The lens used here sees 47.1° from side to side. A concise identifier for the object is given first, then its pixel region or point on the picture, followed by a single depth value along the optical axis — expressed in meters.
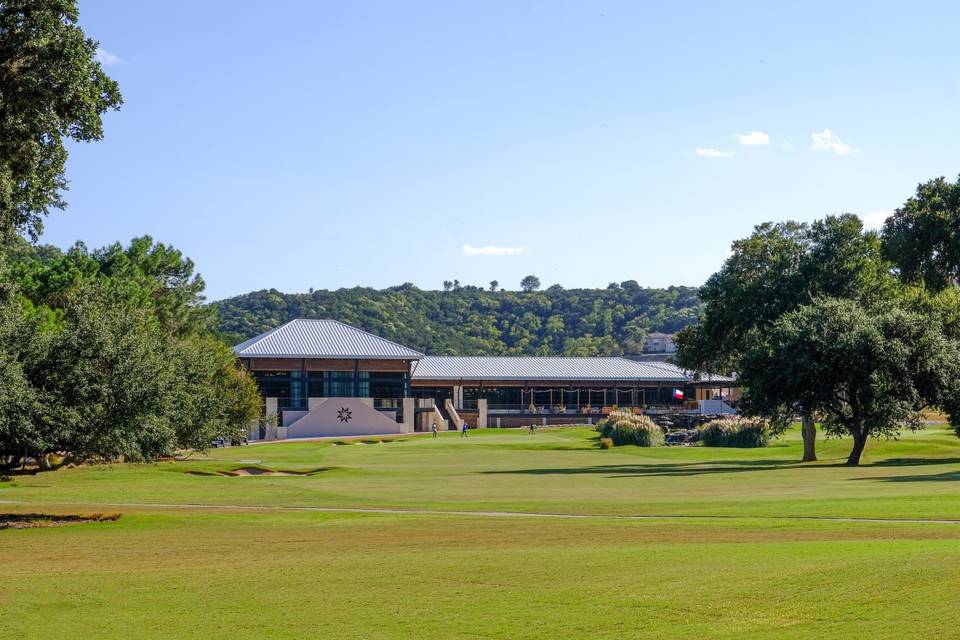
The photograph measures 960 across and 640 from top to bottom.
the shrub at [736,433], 74.75
